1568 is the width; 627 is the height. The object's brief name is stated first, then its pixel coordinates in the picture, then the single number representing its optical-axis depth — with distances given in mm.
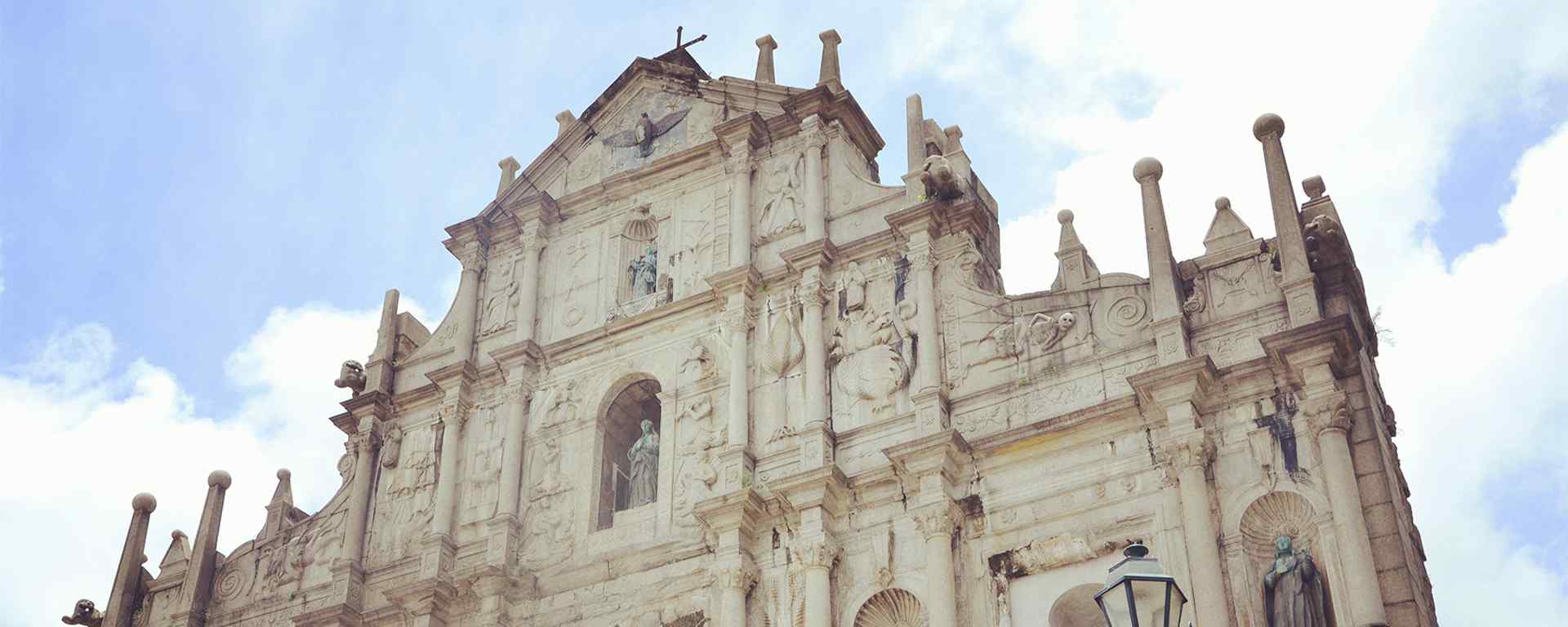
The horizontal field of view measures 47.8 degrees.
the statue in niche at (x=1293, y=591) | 13156
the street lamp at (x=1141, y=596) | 7906
